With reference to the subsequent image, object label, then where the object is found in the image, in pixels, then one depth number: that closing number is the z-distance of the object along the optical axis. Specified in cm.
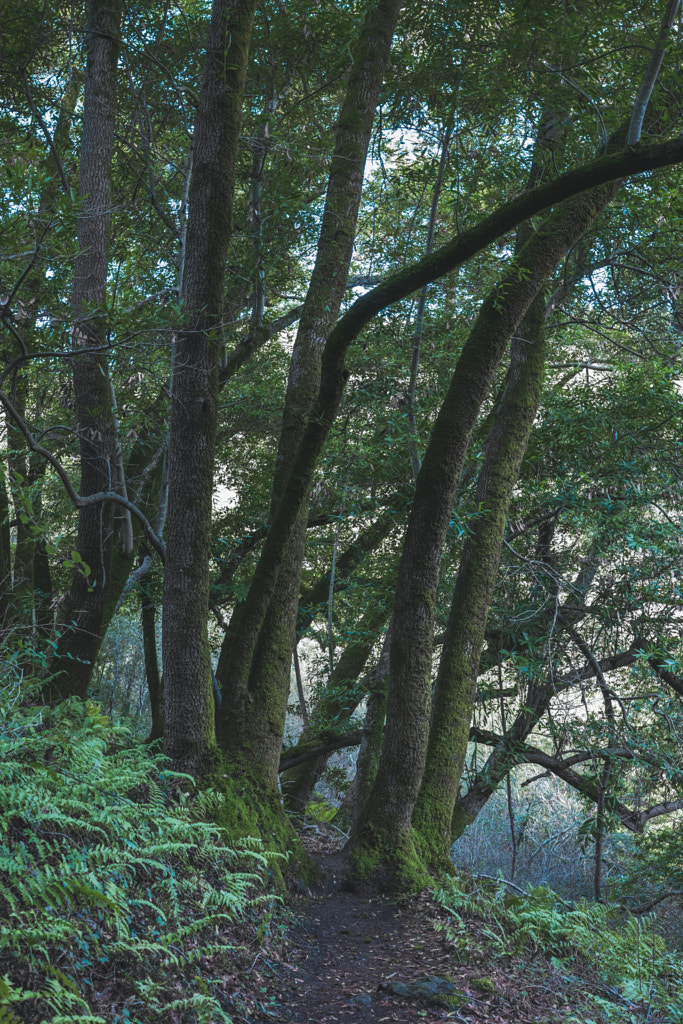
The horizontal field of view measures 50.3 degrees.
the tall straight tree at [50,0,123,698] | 721
